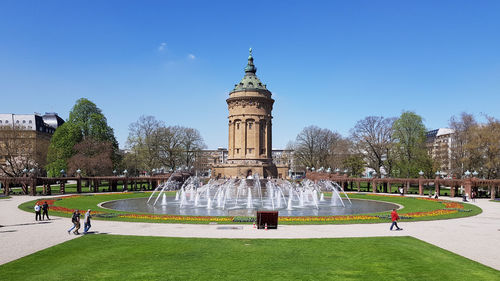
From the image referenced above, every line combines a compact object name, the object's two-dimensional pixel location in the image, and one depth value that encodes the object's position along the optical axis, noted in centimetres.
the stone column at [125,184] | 6230
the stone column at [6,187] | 5076
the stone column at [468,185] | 4734
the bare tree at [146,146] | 8256
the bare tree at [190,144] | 9144
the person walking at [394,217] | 2159
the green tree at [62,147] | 6781
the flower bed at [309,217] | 2568
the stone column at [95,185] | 5929
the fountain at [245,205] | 3167
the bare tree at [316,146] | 9531
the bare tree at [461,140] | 6097
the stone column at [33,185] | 4962
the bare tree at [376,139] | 7325
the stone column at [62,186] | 5388
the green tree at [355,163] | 8106
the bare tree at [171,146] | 8556
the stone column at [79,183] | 5623
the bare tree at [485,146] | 5541
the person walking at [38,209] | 2533
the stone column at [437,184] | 5060
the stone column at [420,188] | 5516
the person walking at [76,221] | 2039
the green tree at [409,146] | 7031
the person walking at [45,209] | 2622
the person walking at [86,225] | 2068
